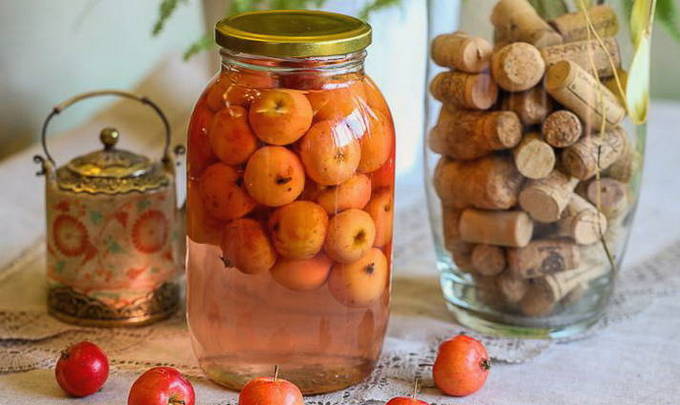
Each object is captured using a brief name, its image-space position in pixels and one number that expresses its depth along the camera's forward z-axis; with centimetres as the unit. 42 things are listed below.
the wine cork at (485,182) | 99
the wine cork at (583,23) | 99
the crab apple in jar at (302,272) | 92
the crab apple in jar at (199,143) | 93
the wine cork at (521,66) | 98
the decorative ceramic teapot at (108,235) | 103
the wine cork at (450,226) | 103
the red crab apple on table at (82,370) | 93
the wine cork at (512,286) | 103
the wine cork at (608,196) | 101
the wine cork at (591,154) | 99
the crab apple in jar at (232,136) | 91
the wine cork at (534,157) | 98
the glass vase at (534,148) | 98
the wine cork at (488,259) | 102
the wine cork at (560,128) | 98
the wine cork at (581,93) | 98
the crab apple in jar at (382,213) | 94
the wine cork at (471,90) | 99
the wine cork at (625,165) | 102
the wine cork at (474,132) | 98
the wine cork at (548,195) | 99
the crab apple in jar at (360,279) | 93
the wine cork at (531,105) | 98
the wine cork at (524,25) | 99
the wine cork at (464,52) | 99
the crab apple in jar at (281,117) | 90
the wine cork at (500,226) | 100
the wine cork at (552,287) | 103
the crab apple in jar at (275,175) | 90
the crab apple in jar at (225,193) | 91
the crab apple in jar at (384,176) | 94
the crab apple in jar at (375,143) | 93
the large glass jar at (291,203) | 90
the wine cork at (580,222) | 100
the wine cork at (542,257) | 101
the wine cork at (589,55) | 98
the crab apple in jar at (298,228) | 91
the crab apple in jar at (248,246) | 91
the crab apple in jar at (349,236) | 92
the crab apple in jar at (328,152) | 90
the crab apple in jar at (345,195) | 91
